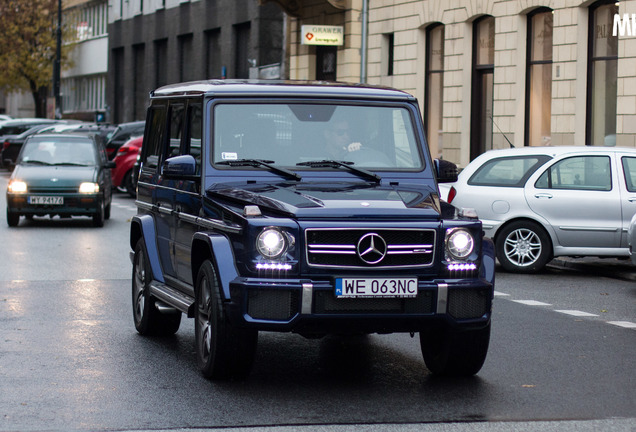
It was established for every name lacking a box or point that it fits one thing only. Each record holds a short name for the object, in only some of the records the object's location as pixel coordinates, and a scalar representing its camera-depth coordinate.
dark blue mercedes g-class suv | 7.46
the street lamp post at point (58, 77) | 60.62
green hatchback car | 22.47
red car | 31.22
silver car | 15.81
